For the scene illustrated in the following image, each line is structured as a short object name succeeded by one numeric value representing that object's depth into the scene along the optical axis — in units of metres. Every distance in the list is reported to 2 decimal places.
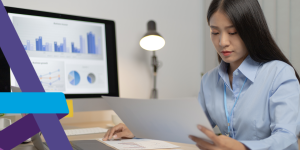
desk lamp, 1.33
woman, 0.62
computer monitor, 0.98
